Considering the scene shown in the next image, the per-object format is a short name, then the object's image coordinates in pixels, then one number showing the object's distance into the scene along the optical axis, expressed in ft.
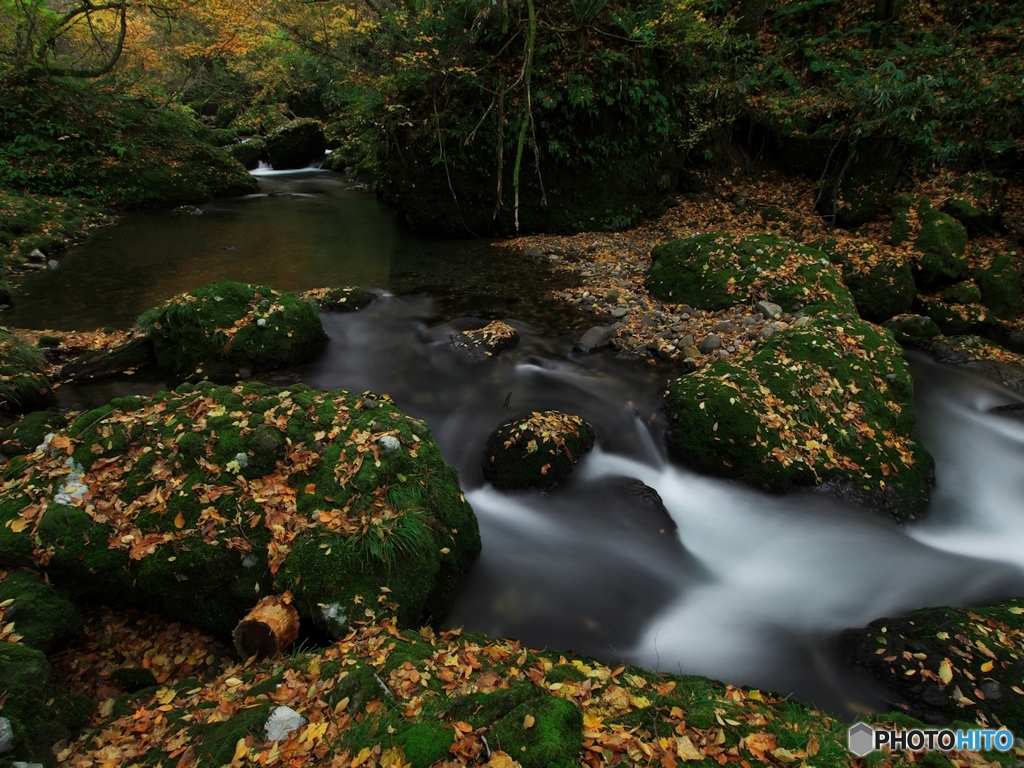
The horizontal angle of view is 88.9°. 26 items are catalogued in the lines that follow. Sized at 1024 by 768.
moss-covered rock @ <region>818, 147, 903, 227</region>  37.55
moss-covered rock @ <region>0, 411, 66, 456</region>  16.11
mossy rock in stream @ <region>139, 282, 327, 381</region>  23.34
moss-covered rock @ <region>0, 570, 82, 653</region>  10.32
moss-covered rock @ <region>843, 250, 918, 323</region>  31.35
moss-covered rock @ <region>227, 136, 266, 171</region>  76.13
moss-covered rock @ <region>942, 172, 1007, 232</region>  34.58
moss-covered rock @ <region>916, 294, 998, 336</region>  30.81
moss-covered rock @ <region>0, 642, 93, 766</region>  8.49
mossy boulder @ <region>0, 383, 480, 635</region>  11.90
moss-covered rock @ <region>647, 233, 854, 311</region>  28.17
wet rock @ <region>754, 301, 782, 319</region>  26.99
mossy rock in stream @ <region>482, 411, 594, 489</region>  19.15
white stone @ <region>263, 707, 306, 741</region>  8.63
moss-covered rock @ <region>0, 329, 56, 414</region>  19.53
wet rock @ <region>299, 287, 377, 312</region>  30.83
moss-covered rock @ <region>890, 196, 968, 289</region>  32.32
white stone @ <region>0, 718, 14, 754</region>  8.11
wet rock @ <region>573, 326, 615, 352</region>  27.12
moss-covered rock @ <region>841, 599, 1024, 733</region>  11.39
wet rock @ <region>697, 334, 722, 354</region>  25.46
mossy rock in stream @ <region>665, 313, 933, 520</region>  18.63
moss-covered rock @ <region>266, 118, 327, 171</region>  78.28
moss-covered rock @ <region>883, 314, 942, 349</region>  29.89
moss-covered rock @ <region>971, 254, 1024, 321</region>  31.17
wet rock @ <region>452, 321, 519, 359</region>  26.71
